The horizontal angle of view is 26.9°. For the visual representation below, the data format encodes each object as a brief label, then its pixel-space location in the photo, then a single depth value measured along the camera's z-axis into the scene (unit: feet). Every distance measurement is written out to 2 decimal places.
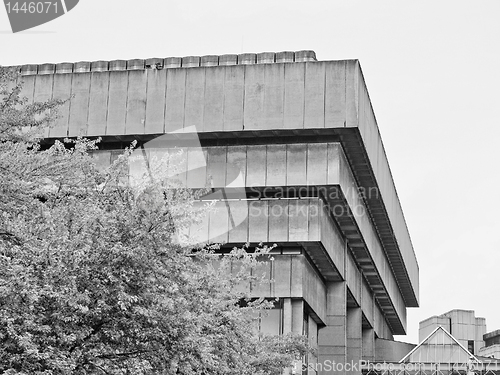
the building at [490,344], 395.75
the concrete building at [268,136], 172.45
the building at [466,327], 464.12
